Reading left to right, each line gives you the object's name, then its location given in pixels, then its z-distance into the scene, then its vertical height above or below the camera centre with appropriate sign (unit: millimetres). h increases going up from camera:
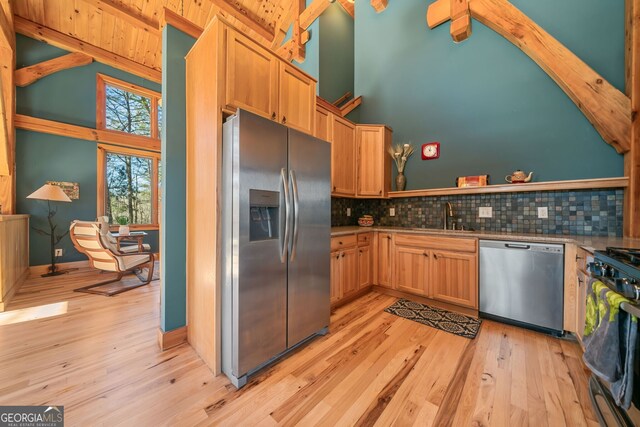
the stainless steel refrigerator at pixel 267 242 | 1533 -220
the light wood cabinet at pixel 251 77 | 1712 +1056
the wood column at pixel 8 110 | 3329 +1504
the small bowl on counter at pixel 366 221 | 3491 -134
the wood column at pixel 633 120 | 1991 +779
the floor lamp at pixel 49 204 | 3715 +122
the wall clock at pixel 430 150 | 3303 +870
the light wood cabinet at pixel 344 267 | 2627 -641
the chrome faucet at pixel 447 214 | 3049 -24
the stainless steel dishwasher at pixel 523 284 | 2064 -662
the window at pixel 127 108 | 4764 +2217
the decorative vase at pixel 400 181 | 3516 +461
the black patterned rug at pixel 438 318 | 2244 -1102
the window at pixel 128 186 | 4727 +541
